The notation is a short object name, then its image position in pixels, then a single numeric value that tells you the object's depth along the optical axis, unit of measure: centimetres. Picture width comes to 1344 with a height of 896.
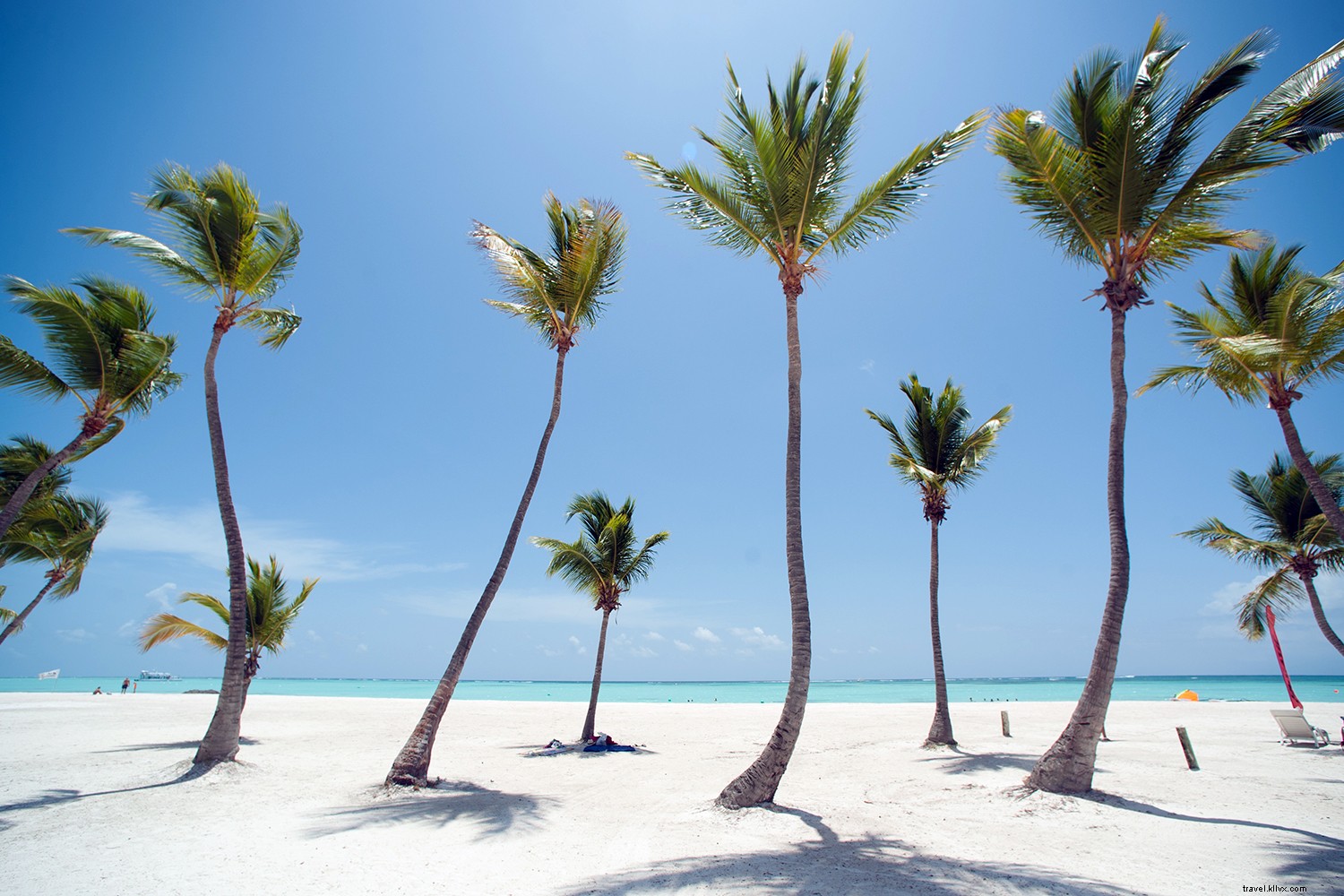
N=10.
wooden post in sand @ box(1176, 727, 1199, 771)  1080
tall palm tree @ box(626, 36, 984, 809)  808
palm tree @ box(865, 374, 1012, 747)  1561
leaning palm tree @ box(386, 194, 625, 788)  1164
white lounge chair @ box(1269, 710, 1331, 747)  1386
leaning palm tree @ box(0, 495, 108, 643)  1591
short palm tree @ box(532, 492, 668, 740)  1744
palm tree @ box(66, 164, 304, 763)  1008
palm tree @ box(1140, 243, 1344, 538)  942
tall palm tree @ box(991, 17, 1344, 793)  799
